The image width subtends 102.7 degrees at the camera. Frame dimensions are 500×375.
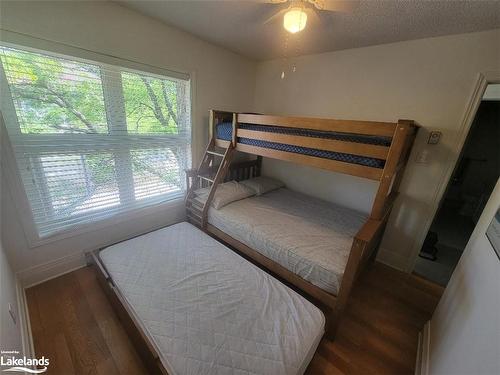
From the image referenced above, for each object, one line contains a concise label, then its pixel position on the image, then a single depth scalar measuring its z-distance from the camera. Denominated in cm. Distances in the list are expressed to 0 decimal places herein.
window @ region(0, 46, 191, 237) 155
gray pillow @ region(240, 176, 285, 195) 281
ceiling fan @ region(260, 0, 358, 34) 130
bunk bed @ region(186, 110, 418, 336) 138
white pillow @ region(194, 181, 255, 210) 235
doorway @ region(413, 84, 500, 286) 328
